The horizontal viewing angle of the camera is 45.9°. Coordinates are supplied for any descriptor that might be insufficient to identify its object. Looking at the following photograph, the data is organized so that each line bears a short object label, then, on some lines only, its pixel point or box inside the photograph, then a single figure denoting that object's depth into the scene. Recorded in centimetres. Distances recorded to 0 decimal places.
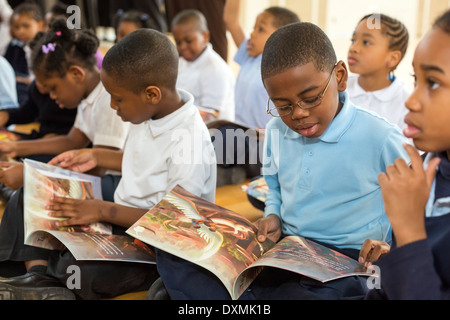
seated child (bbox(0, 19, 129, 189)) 182
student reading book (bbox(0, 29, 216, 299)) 138
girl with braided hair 197
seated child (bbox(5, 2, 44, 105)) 367
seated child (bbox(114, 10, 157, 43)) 313
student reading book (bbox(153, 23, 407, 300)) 114
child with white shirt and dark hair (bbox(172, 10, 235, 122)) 256
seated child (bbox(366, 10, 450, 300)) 81
